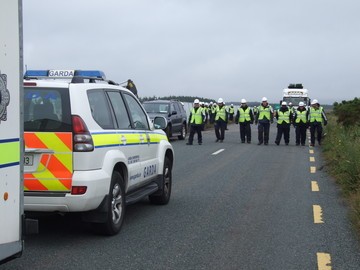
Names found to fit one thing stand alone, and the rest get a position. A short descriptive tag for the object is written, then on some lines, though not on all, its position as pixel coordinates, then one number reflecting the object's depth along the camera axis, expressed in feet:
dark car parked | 74.95
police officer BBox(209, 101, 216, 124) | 127.19
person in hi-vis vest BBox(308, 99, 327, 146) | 73.20
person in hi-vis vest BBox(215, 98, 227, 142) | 79.36
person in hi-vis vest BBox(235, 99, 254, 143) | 78.48
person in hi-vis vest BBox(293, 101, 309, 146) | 74.59
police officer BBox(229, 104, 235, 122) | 141.14
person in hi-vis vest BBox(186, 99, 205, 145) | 74.95
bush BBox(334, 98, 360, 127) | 77.00
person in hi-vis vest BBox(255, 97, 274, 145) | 75.92
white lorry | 136.46
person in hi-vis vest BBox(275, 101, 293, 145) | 75.77
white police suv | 19.54
